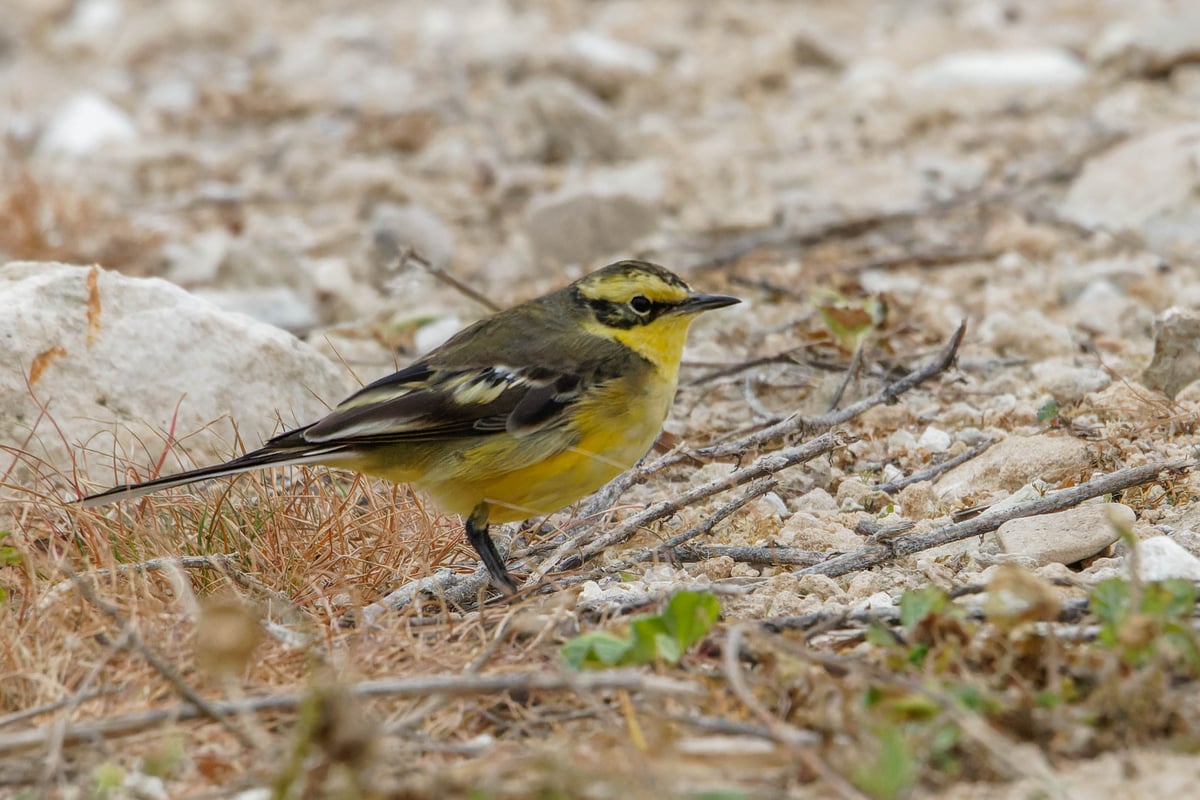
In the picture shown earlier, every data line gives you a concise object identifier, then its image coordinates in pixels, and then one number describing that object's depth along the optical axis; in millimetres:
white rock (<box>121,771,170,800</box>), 6262
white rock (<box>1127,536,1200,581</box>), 7395
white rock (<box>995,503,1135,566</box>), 8445
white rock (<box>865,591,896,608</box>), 7790
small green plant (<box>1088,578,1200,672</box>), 6137
